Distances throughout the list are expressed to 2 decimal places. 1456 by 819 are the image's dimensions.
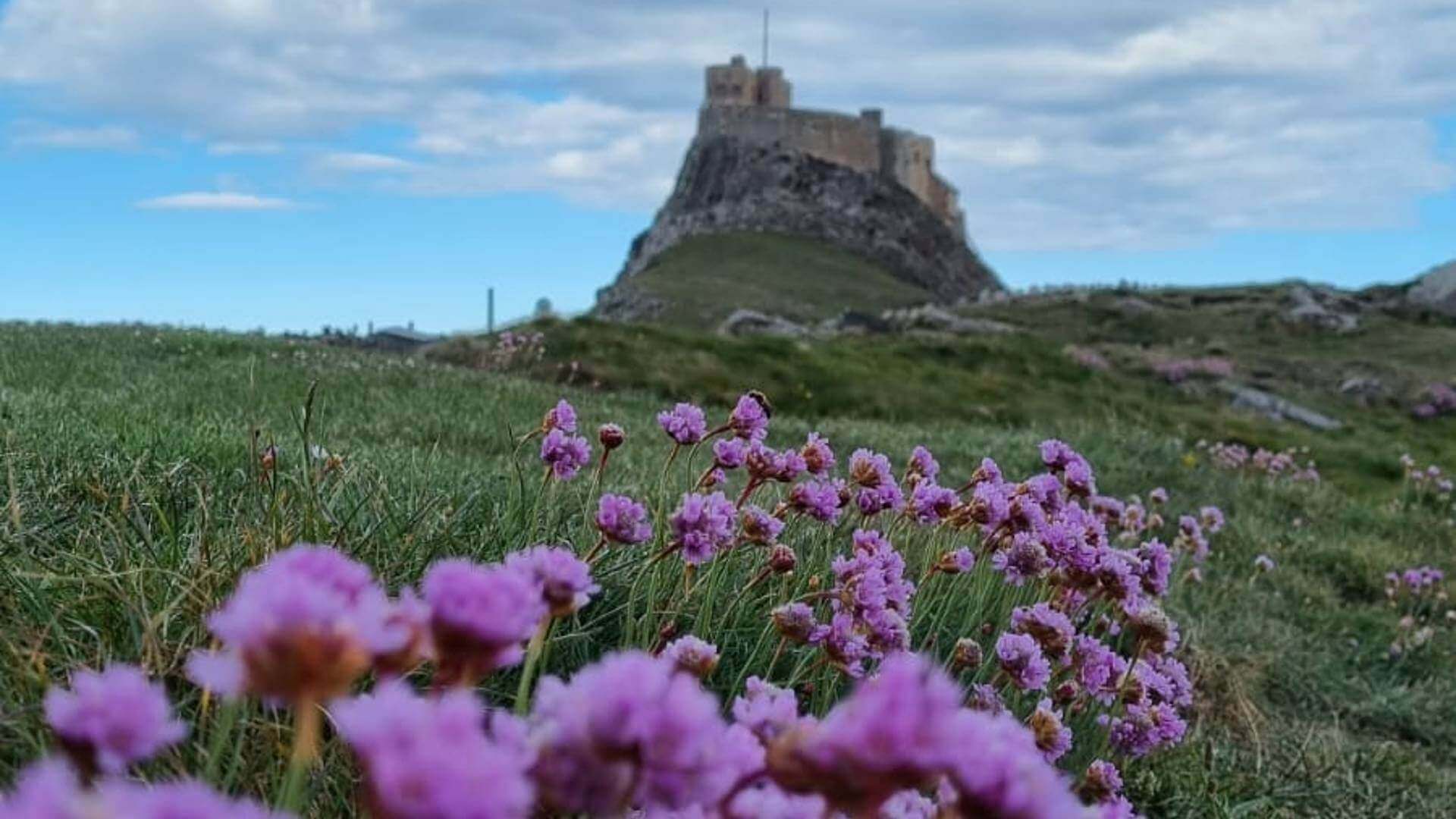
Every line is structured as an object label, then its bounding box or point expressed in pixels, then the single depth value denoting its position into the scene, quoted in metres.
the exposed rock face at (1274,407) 23.42
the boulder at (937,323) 32.09
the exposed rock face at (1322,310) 39.97
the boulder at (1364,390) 27.97
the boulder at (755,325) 34.97
